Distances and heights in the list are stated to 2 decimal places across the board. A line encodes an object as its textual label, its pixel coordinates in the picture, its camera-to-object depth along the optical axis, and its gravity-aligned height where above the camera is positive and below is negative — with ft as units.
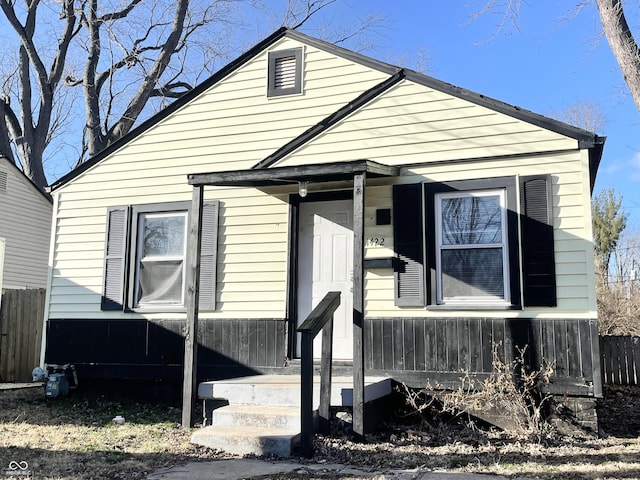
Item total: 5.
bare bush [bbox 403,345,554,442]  19.07 -2.85
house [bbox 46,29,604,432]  20.17 +3.24
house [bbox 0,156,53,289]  53.31 +7.70
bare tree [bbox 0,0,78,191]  61.00 +22.94
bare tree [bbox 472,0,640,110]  22.59 +10.73
